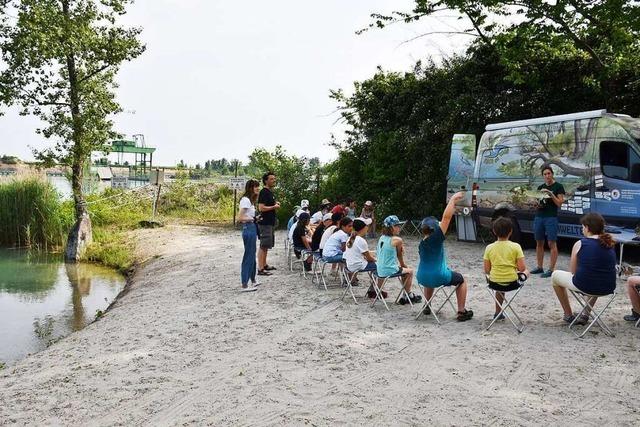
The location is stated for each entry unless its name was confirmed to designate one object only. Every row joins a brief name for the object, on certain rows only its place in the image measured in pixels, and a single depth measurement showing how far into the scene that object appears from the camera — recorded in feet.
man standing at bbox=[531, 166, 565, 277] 29.07
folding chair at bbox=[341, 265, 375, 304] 25.73
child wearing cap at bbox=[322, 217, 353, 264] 28.02
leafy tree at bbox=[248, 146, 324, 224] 63.21
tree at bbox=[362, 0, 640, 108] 39.32
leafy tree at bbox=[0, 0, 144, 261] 49.80
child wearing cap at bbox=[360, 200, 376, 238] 46.57
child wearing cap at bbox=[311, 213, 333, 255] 31.65
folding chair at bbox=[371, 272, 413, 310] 24.23
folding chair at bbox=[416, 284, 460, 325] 22.41
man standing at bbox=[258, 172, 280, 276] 31.07
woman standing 28.09
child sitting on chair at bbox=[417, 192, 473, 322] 21.66
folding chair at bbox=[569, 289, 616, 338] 20.04
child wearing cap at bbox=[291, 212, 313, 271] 32.83
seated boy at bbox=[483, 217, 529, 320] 20.54
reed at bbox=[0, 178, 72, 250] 58.95
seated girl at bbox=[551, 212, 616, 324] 19.48
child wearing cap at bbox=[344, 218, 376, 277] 25.62
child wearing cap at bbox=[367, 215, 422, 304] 23.71
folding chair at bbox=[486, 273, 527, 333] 20.62
